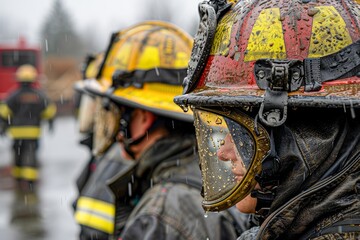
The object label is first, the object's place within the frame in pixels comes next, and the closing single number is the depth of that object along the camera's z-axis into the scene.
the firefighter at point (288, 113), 1.97
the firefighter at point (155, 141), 3.16
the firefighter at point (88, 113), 5.28
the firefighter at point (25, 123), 11.70
